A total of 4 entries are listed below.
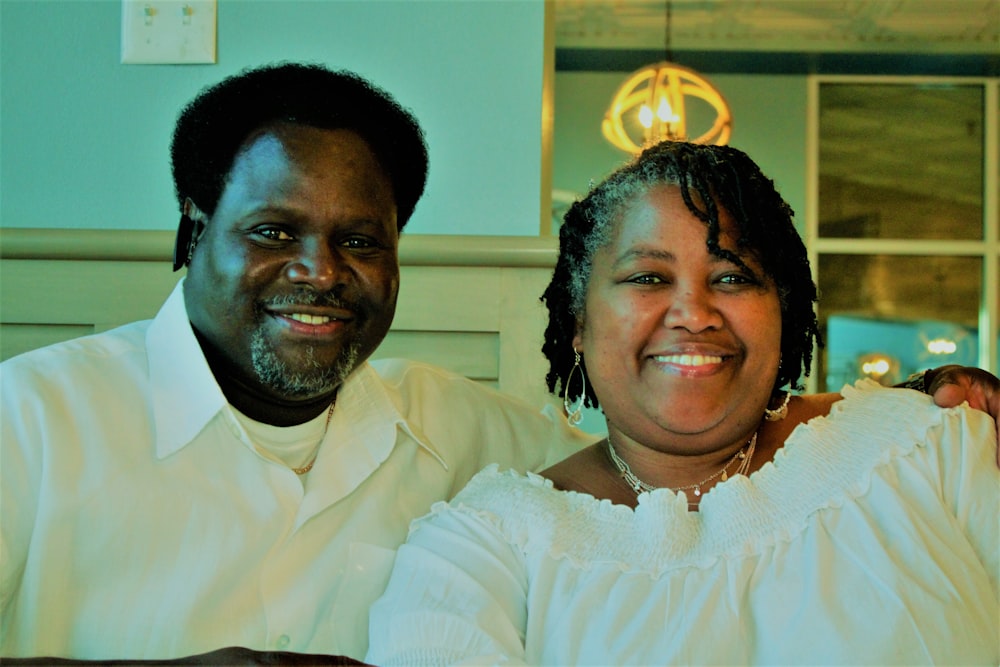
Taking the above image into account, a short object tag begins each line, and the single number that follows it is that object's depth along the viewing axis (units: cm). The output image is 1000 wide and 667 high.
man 129
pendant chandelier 384
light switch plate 196
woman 118
